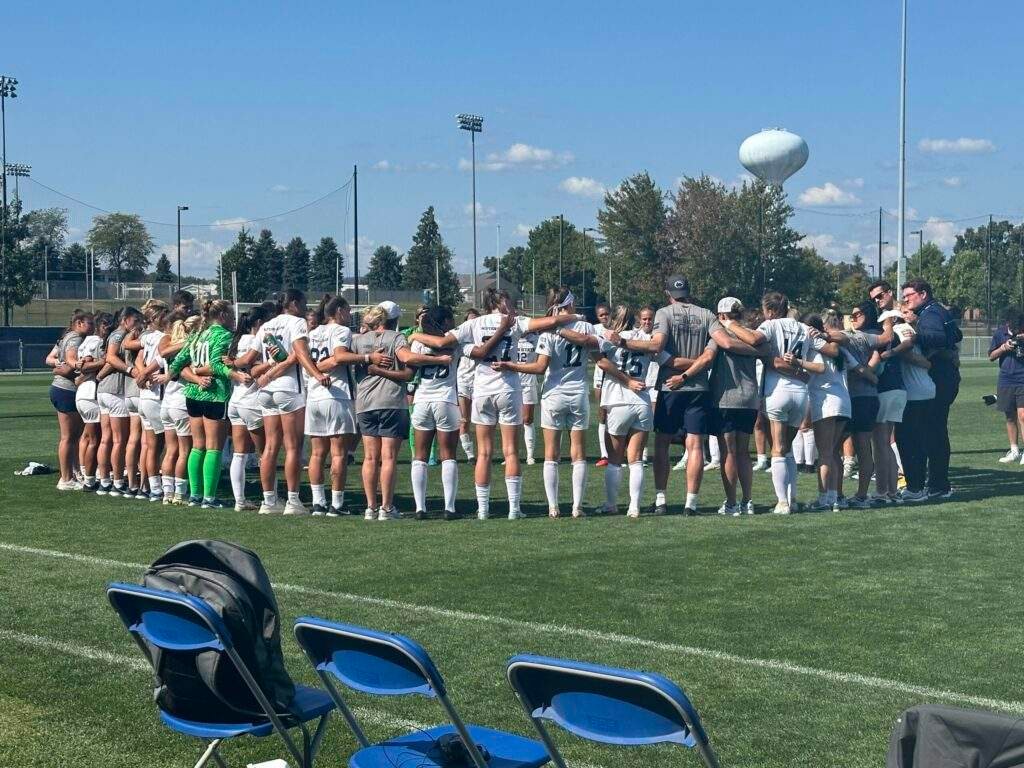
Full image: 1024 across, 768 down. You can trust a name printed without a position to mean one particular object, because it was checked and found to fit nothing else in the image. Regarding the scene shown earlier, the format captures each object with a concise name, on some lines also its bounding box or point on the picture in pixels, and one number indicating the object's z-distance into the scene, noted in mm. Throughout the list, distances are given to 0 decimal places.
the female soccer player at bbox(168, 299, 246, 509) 11789
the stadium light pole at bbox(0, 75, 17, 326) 55156
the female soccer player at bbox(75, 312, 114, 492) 13195
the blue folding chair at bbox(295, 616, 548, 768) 3545
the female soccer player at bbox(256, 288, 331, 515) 11508
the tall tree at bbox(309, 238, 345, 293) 99188
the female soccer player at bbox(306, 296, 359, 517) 11297
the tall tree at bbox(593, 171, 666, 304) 82188
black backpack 4297
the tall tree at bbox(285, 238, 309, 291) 92500
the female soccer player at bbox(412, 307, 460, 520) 11266
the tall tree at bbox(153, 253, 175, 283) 115962
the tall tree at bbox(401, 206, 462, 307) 96700
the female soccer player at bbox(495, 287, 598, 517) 11320
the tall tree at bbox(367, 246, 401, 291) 117150
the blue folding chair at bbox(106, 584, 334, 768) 3990
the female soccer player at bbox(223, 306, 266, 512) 11812
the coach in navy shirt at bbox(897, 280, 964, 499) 12641
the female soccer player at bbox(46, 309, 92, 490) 13375
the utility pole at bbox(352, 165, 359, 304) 53094
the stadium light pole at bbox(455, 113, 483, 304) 64500
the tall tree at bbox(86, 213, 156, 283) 121938
